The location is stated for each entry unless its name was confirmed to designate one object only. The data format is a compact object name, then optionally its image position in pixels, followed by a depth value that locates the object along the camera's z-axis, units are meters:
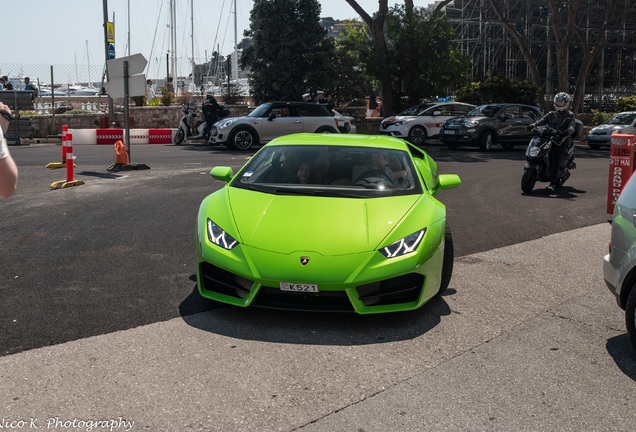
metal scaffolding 47.56
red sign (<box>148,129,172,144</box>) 24.59
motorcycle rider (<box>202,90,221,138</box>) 23.48
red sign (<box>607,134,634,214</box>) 9.99
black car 22.19
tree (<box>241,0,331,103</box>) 28.75
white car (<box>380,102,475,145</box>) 24.25
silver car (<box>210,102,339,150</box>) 20.56
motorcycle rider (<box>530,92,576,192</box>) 12.31
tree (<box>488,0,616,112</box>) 28.78
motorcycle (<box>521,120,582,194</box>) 12.09
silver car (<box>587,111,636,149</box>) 24.64
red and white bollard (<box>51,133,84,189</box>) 11.84
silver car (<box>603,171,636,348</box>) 4.29
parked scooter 23.61
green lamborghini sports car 4.84
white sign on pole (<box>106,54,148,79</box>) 13.95
